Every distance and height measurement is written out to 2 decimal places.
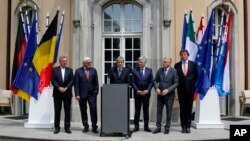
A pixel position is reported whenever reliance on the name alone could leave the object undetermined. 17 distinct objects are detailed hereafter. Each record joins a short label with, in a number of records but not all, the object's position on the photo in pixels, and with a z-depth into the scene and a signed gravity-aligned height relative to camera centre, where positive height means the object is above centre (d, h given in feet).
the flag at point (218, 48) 36.39 +2.51
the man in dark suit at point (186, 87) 31.91 -0.79
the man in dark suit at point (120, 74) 31.63 +0.15
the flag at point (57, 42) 34.63 +2.84
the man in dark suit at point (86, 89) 31.30 -0.94
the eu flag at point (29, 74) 34.19 +0.19
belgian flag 33.83 +1.88
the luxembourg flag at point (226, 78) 39.01 -0.12
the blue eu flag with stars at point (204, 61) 34.22 +1.29
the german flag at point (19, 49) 35.25 +2.32
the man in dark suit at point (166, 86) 31.19 -0.70
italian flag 35.37 +2.92
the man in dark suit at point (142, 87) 31.78 -0.79
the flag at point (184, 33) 35.94 +3.73
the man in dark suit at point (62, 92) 31.37 -1.09
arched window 41.09 +4.35
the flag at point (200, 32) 35.94 +3.84
